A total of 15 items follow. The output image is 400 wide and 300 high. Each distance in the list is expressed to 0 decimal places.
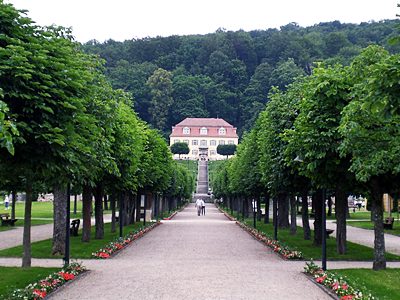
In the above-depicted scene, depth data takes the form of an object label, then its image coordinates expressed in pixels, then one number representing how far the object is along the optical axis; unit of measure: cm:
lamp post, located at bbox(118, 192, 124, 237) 2828
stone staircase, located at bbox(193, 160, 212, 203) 12174
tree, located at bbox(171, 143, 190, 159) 17312
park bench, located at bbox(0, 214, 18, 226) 3719
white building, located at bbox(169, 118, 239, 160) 18050
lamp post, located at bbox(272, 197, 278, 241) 2744
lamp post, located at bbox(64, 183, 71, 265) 1652
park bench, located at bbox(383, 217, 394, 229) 3766
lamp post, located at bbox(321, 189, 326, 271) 1647
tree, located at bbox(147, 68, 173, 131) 18612
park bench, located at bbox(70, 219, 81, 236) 2892
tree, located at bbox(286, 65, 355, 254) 1734
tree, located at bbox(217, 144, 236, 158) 17175
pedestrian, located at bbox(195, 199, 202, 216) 6094
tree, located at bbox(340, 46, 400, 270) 1468
